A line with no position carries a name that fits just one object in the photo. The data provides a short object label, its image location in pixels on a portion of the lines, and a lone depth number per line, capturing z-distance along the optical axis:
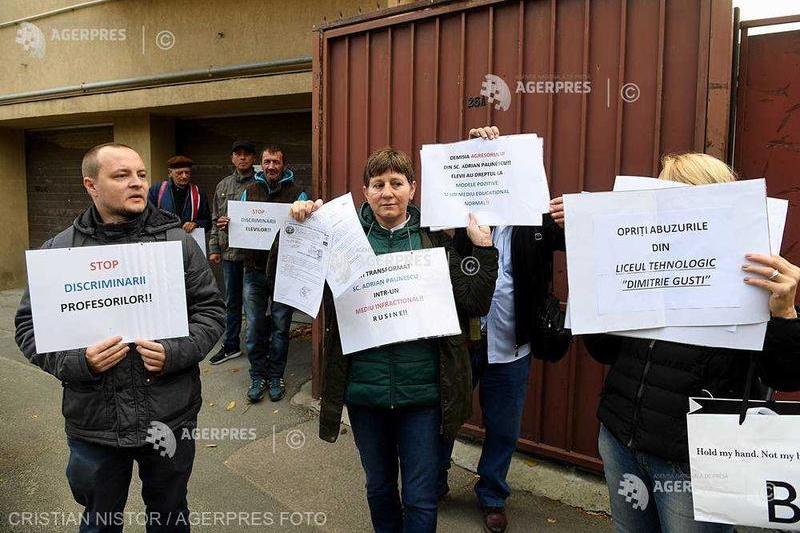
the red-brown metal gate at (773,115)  2.86
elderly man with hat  5.74
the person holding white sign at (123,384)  2.11
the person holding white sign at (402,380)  2.29
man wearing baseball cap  5.23
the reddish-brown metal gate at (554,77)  3.01
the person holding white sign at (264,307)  4.73
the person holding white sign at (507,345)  2.75
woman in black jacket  1.55
